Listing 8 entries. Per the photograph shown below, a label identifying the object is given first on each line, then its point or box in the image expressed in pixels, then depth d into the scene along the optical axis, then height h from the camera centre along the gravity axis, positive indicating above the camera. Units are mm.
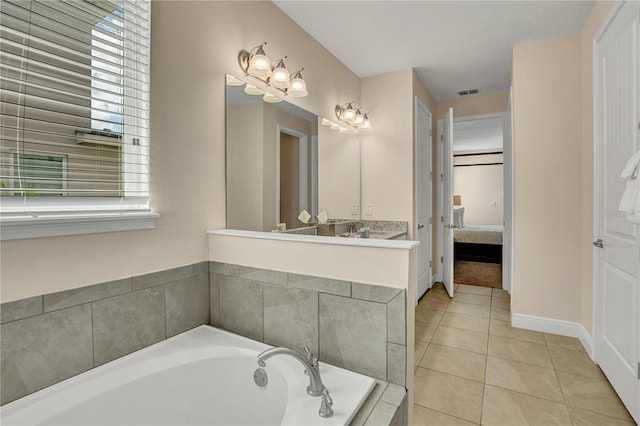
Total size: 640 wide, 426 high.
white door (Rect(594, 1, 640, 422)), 1614 -31
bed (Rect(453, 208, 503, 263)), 5422 -584
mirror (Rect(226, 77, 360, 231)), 1915 +363
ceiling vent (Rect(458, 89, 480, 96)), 3885 +1557
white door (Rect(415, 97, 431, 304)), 3521 +239
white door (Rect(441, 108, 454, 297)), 3541 +173
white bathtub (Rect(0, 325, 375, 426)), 1084 -705
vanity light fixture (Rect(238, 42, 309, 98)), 1940 +936
